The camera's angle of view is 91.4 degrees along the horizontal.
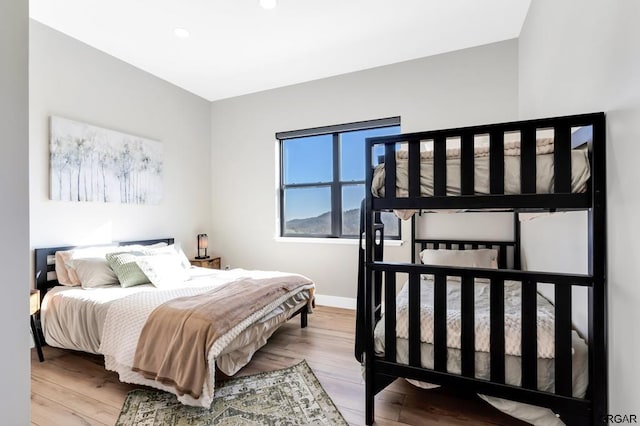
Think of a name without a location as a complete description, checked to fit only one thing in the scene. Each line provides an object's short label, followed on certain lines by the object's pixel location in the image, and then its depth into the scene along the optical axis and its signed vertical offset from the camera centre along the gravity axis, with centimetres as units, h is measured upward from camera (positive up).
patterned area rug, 169 -112
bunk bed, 134 -37
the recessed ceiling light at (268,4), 243 +164
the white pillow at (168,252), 303 -39
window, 370 +41
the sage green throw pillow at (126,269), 264 -49
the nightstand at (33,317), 227 -78
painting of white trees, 277 +48
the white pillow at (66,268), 267 -47
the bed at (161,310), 179 -67
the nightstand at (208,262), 390 -63
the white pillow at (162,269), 269 -51
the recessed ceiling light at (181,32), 278 +162
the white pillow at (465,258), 280 -42
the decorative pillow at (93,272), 261 -51
